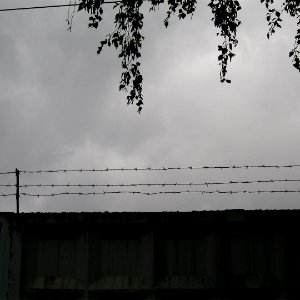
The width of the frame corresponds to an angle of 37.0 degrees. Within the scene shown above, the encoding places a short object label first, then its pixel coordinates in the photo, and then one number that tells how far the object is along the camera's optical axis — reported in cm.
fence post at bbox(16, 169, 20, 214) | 776
